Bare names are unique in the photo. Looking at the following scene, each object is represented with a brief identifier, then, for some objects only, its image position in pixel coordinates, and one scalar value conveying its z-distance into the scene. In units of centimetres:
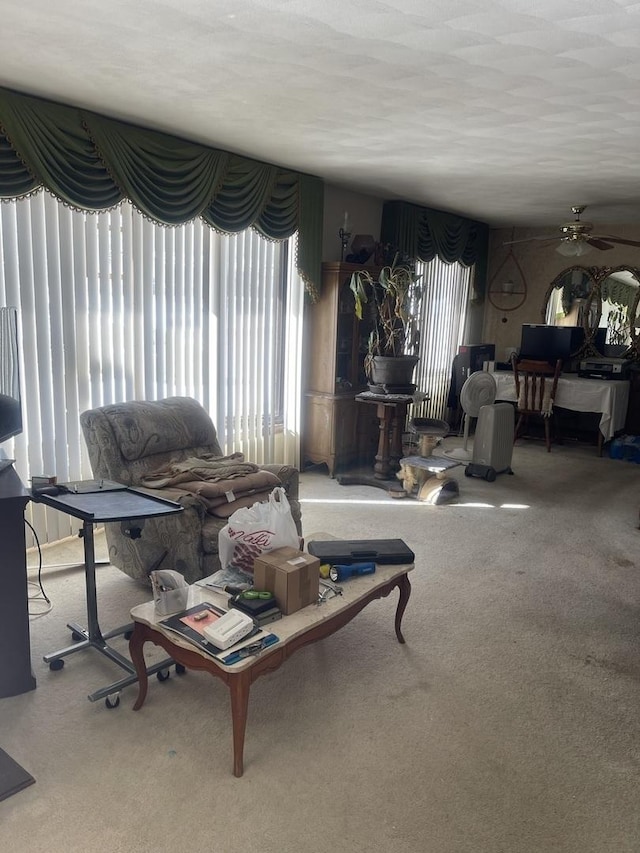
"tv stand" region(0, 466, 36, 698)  225
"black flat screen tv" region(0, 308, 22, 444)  251
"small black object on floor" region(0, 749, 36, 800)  186
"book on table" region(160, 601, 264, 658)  190
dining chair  632
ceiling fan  512
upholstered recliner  289
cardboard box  211
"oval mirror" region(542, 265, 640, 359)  682
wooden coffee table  188
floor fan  549
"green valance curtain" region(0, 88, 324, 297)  303
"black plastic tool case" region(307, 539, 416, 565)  252
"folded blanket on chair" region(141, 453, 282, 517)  301
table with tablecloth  613
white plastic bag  235
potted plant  496
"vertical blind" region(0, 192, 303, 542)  337
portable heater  527
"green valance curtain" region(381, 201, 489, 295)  587
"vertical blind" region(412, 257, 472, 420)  675
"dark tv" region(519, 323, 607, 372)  690
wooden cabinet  514
